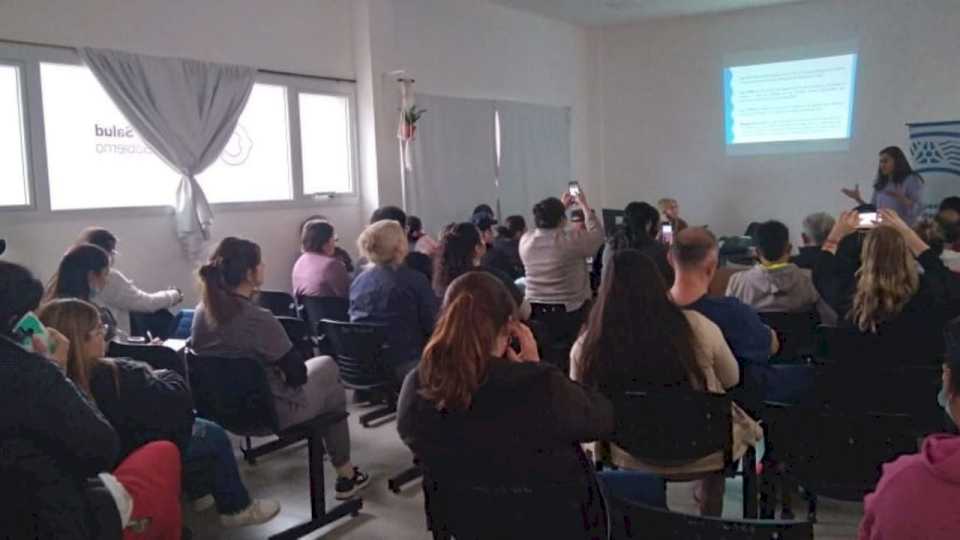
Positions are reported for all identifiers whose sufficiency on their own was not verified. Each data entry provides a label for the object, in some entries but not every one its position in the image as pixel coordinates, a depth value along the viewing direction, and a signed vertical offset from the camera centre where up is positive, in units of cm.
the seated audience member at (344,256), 558 -37
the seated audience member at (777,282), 369 -45
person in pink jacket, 134 -55
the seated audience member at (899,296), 312 -45
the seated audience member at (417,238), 575 -27
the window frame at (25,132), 462 +51
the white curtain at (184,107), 508 +72
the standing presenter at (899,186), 674 -2
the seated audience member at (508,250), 544 -37
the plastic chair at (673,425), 231 -70
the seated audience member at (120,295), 427 -46
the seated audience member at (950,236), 387 -28
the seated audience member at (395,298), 391 -48
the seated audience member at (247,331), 313 -49
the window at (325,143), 657 +54
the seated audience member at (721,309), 267 -40
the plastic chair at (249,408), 303 -79
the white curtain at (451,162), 723 +38
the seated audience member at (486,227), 597 -22
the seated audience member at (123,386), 249 -57
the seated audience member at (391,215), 558 -8
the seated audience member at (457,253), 396 -27
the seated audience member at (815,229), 453 -25
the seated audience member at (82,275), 357 -28
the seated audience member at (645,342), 235 -45
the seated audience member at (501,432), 180 -54
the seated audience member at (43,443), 186 -56
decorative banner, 729 +24
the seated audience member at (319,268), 477 -38
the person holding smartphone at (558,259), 482 -39
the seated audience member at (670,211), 649 -18
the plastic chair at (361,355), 385 -76
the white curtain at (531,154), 834 +48
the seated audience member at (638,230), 485 -23
